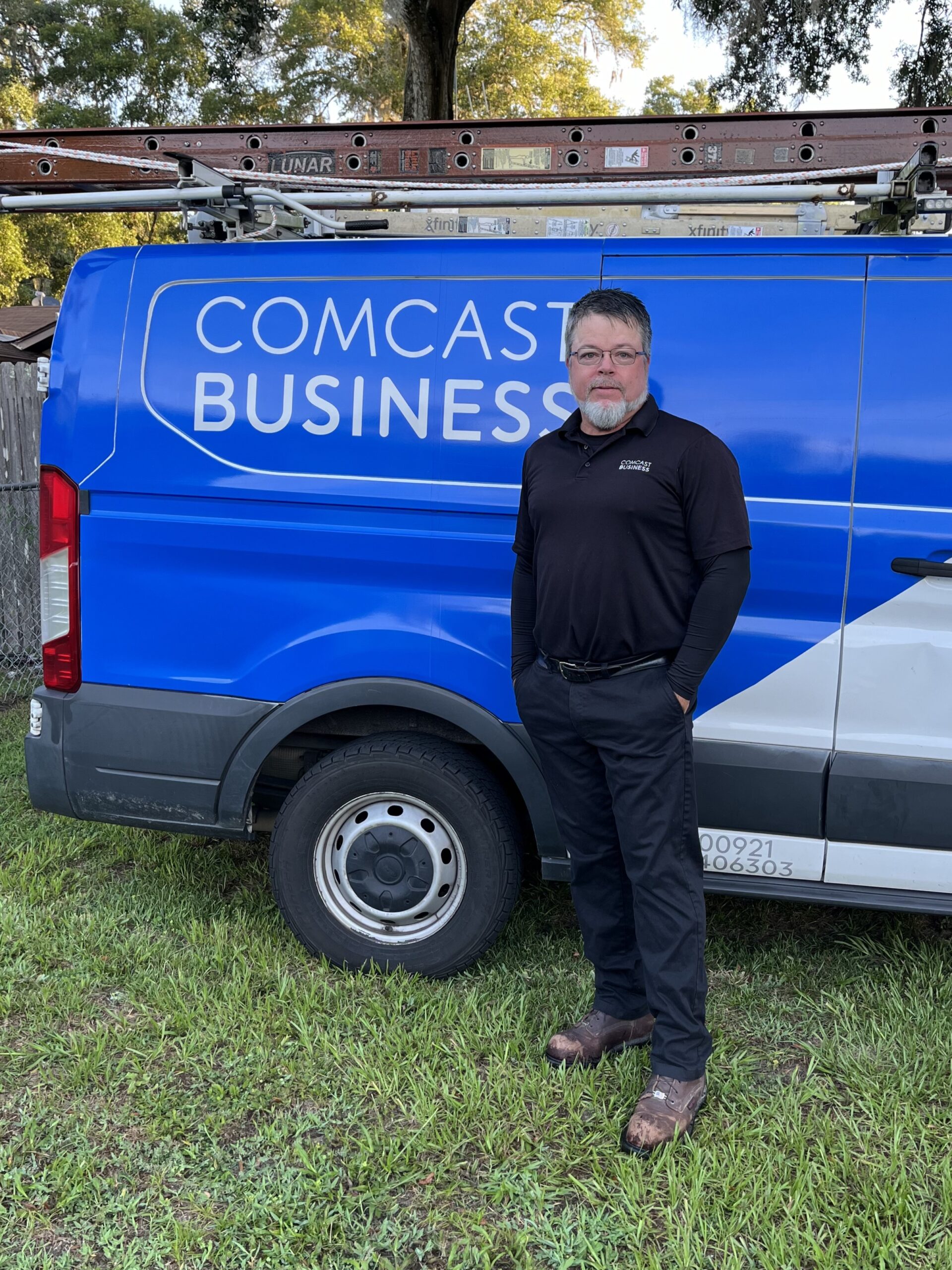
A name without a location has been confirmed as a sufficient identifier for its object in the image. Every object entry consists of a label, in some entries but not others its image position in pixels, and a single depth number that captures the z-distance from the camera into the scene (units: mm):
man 2641
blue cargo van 3051
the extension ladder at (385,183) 3244
